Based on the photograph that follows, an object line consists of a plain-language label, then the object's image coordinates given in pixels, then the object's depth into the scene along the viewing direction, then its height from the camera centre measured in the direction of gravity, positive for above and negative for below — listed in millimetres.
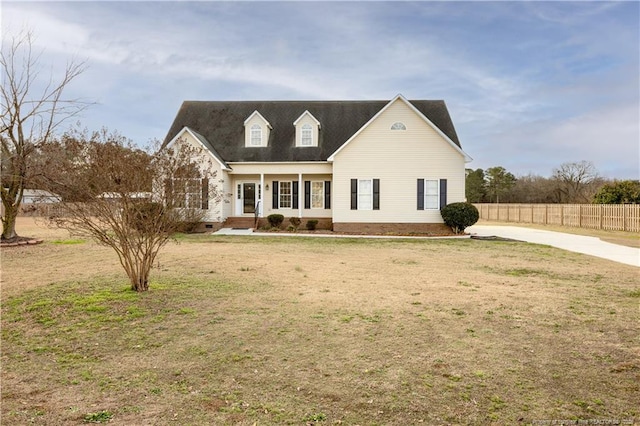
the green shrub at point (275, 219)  25750 -716
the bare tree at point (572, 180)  58822 +3612
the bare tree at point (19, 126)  17672 +3518
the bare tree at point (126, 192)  7445 +302
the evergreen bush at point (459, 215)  23578 -488
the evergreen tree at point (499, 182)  64688 +3755
